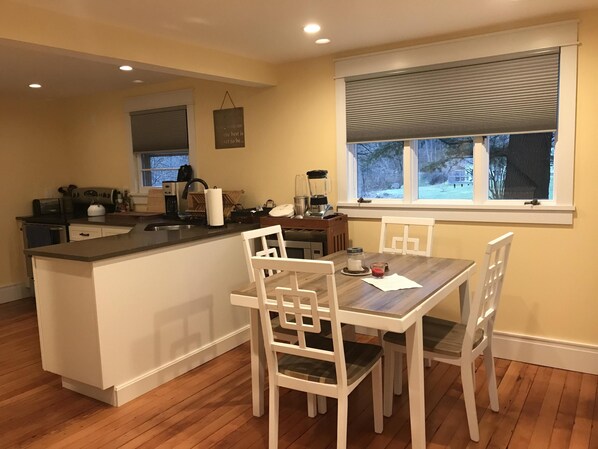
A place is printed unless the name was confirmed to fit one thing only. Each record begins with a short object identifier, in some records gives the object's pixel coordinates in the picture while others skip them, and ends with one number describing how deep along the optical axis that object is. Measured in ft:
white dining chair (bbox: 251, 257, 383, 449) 6.61
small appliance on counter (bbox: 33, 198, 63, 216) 17.57
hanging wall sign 14.49
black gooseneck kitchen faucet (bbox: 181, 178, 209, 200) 13.94
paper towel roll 12.03
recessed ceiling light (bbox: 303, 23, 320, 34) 9.91
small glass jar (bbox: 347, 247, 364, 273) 8.94
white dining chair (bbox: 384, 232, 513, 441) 7.49
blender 12.34
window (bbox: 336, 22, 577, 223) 10.03
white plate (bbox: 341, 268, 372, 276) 8.83
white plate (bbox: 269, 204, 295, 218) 12.47
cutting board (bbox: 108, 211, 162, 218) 15.67
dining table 6.82
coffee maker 14.91
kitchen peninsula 9.20
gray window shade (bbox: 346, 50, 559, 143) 10.11
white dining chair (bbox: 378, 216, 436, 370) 10.53
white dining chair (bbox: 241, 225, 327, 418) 8.70
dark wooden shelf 11.86
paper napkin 7.89
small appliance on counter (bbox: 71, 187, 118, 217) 17.44
